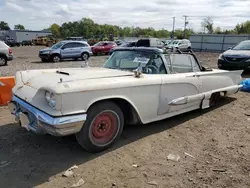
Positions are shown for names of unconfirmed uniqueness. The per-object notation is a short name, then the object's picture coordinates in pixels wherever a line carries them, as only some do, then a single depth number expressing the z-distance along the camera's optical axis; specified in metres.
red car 19.97
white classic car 2.45
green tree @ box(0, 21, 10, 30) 88.62
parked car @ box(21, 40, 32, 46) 39.66
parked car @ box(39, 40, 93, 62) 13.81
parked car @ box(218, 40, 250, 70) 8.22
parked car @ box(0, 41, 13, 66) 11.32
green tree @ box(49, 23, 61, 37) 78.77
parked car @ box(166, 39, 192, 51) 20.96
